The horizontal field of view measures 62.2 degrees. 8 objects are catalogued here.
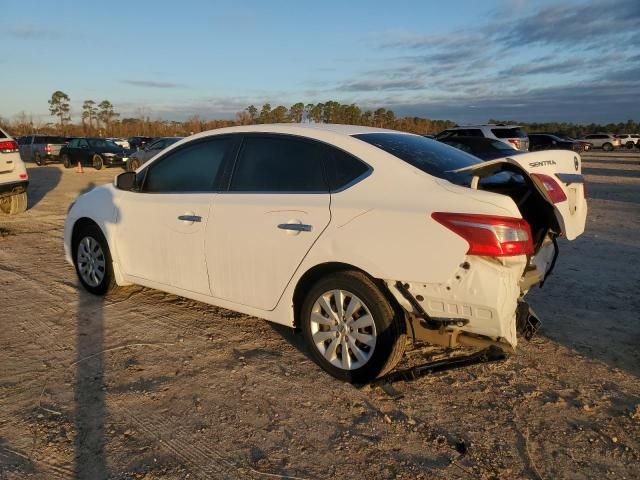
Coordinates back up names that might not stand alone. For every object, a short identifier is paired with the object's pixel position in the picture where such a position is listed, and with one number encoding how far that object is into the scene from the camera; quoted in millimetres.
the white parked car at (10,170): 9656
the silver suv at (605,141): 46000
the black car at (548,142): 35031
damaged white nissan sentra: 3076
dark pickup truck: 28000
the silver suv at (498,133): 19528
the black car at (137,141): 36406
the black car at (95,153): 24891
